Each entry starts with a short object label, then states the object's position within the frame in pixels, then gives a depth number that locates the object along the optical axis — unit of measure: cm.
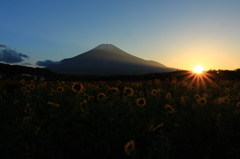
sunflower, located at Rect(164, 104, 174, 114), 417
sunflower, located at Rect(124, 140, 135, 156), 197
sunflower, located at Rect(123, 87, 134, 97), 562
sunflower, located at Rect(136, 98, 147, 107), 465
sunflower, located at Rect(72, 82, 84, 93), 538
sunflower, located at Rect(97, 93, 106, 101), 508
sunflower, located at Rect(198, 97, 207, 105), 551
